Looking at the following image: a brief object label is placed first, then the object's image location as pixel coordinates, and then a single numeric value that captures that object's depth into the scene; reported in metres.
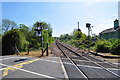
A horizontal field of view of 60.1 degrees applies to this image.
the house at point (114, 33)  23.94
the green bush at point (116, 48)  12.10
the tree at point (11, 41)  15.55
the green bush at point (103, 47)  14.28
